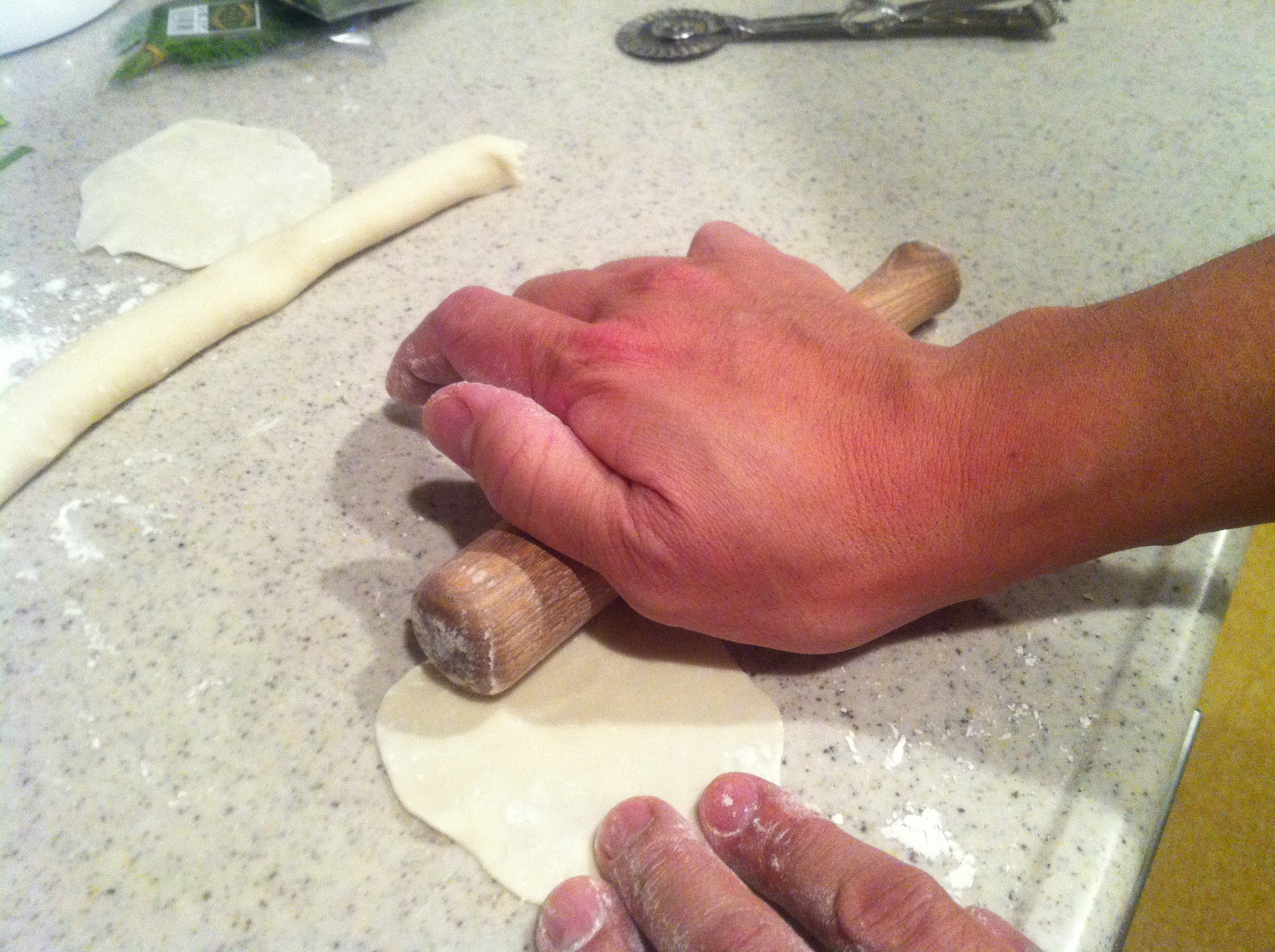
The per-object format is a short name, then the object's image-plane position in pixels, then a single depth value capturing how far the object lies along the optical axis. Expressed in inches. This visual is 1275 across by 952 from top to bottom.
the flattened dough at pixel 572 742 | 8.9
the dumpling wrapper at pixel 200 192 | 13.2
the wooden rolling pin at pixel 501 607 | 8.7
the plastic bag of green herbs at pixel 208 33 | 15.6
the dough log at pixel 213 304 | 11.0
